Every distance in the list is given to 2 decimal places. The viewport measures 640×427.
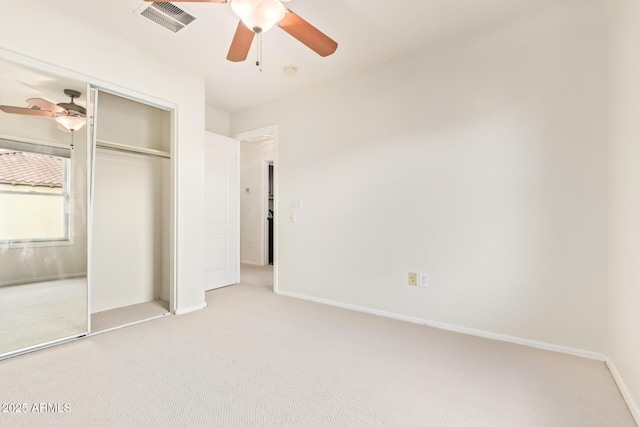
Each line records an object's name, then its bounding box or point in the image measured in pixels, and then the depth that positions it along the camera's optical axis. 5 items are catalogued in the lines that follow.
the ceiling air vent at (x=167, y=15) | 2.25
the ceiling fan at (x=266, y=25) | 1.61
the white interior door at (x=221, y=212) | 4.10
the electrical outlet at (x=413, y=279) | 2.86
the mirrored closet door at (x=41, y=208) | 2.19
